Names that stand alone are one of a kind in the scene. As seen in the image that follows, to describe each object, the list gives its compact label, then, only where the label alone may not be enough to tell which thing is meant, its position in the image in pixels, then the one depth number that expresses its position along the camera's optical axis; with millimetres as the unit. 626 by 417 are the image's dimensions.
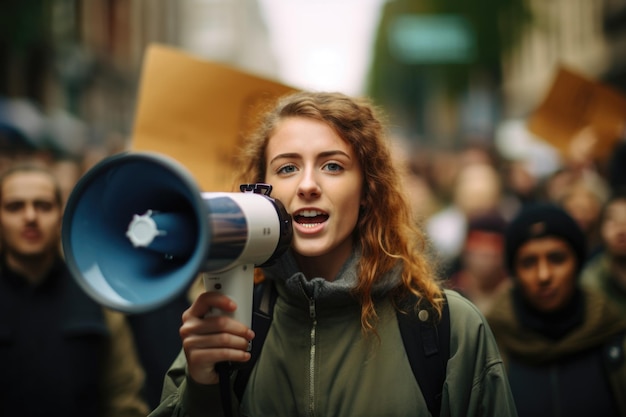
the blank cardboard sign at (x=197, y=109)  3828
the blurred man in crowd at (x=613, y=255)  4027
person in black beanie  3004
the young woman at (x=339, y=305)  2037
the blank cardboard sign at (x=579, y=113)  5766
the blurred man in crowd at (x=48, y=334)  3189
